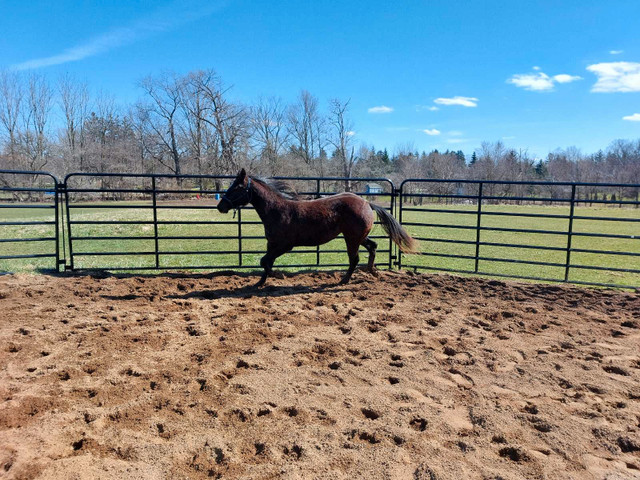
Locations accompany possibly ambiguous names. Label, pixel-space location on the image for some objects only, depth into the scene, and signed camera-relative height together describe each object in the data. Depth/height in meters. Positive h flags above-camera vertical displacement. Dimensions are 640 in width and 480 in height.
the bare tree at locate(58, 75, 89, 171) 44.03 +5.87
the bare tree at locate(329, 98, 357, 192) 55.01 +5.31
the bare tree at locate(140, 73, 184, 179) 43.00 +5.73
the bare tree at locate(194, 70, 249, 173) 40.75 +6.89
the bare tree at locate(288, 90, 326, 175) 53.41 +6.93
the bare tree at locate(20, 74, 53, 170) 41.88 +4.99
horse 6.16 -0.31
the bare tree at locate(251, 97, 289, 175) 45.53 +5.85
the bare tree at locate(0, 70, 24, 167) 41.31 +5.22
